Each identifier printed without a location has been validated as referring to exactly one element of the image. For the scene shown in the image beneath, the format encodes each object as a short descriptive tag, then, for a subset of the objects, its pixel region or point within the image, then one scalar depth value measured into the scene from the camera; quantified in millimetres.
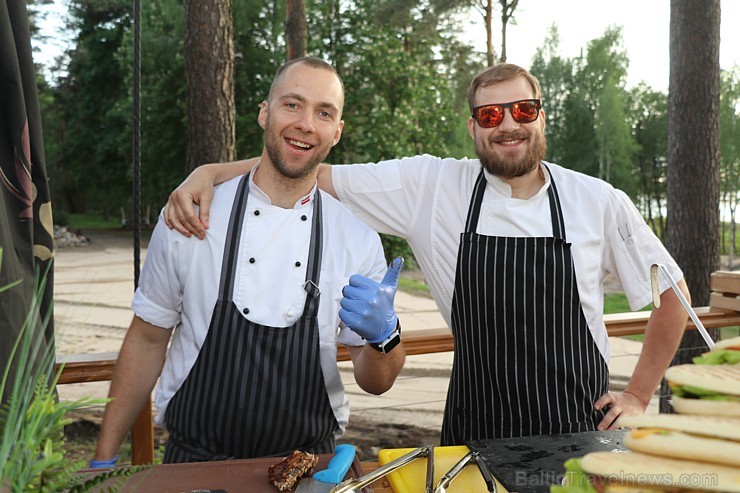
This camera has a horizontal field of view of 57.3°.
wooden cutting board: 1166
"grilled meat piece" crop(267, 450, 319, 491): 1173
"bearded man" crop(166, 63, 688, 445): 1964
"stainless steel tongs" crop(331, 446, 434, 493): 1138
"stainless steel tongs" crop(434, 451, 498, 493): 1145
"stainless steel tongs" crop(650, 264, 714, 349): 1219
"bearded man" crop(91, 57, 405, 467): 1795
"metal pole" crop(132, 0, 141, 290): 2078
